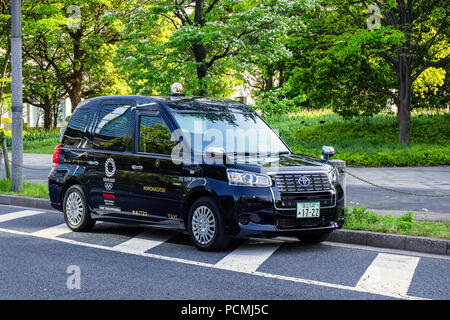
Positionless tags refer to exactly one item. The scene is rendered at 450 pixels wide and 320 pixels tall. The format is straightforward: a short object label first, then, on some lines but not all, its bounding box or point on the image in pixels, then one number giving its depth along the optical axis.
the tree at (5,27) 29.72
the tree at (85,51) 37.45
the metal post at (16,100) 13.36
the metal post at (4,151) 14.04
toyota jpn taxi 7.40
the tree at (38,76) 38.88
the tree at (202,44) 14.52
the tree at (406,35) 21.64
